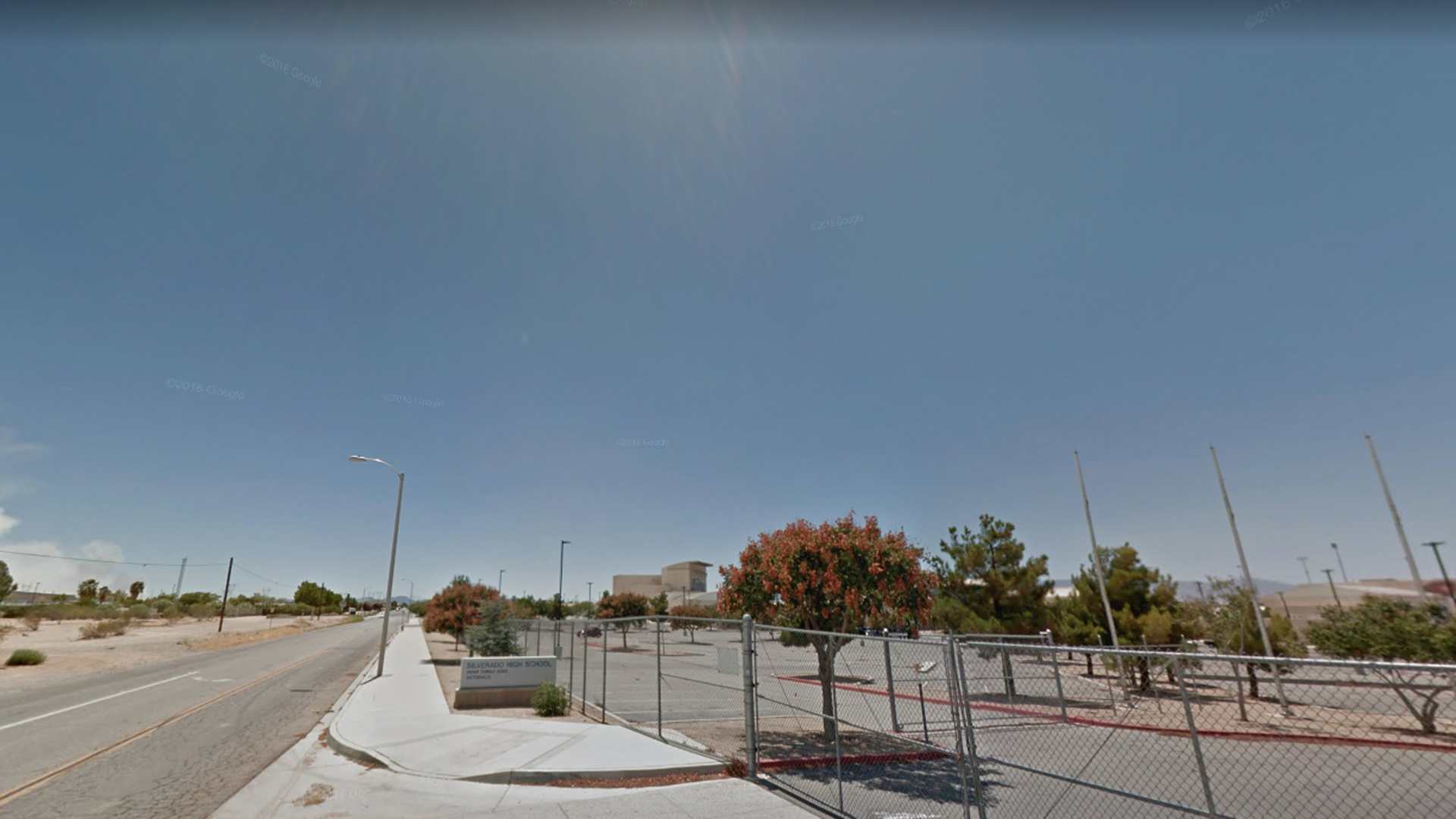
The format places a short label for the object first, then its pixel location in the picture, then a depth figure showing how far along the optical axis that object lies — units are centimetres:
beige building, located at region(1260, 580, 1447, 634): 5894
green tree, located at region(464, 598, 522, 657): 2541
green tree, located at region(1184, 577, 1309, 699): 2108
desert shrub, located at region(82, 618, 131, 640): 4768
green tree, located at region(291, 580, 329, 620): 13212
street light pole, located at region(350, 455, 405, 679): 2381
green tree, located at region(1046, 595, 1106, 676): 2355
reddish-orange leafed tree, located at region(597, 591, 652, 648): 5244
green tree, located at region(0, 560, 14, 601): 6347
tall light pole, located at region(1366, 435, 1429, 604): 2226
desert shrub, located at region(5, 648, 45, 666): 2711
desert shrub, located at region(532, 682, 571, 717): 1452
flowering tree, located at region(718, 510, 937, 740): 1209
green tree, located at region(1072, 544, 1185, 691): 2369
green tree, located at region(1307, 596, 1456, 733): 1589
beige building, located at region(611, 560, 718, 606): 11238
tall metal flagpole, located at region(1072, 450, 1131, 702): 2249
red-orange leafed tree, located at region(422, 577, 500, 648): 3288
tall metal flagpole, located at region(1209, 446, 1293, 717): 1968
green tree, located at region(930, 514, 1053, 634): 2556
